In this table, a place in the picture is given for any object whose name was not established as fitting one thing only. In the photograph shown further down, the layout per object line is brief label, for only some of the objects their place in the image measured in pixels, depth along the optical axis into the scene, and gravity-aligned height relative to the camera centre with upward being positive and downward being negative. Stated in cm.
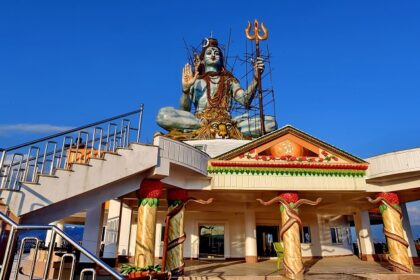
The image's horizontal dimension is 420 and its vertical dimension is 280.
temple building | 732 +175
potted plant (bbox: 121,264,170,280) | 531 -46
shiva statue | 1695 +825
